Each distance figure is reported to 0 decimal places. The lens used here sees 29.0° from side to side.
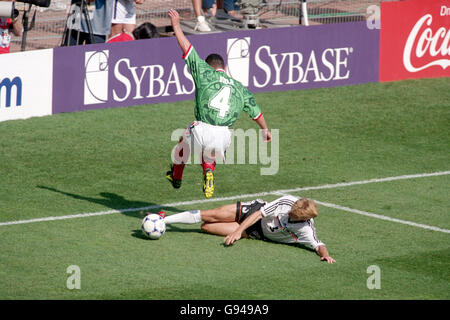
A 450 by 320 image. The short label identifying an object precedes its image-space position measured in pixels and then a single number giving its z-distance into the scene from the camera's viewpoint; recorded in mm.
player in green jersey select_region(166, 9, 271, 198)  11883
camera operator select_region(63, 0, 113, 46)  18406
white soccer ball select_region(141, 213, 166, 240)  11398
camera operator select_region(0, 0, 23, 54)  18453
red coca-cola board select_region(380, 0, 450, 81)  20375
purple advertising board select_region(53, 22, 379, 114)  17266
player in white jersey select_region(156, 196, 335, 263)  11062
